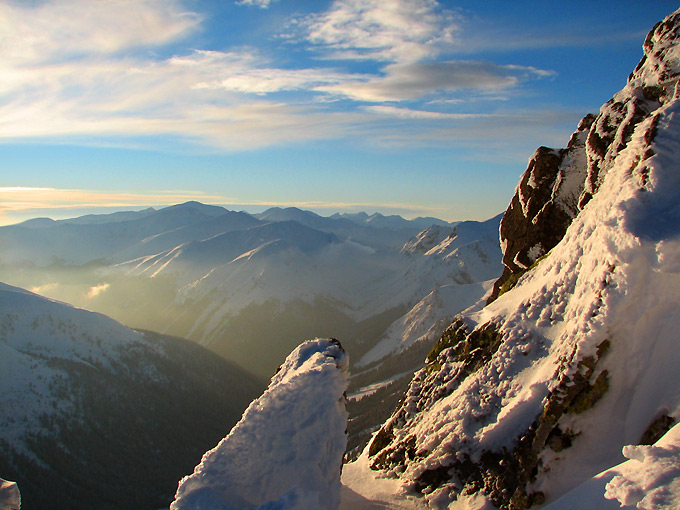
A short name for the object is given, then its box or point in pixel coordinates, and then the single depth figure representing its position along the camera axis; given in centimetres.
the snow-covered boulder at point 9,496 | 1886
